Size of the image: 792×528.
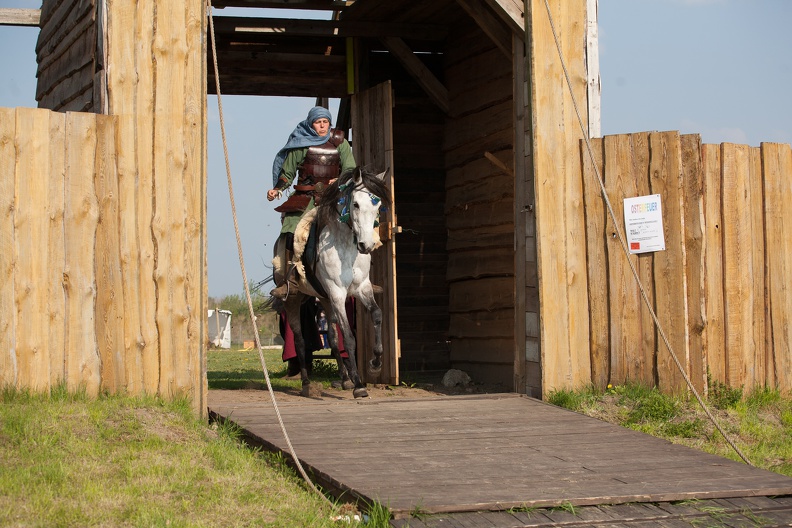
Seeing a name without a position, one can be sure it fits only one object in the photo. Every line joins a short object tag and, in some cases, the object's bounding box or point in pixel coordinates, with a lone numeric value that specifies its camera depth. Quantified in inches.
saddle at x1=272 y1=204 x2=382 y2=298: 378.0
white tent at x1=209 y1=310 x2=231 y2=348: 1031.3
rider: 390.0
